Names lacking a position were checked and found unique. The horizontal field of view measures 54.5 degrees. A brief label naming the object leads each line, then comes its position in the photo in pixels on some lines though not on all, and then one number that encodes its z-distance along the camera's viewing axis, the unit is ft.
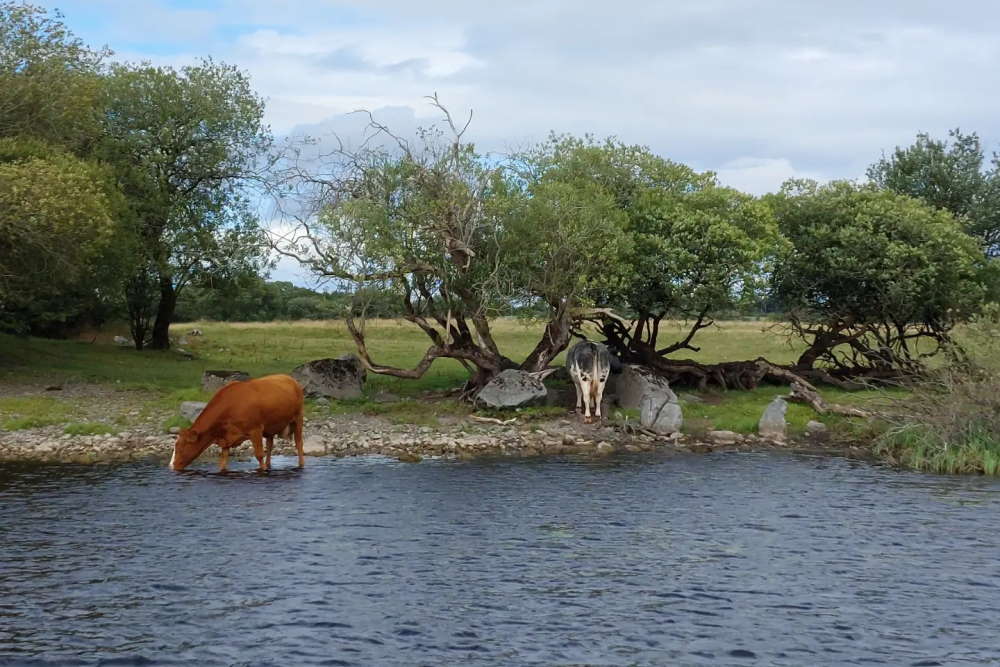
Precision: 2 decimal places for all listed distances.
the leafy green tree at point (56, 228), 103.45
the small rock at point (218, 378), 115.85
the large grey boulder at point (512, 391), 108.78
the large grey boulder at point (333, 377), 114.62
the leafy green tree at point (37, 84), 117.08
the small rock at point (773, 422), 104.06
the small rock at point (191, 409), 98.48
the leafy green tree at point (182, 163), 146.00
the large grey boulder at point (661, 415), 103.14
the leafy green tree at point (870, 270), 122.62
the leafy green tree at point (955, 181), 156.76
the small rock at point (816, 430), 104.83
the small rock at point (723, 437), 102.12
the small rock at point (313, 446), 93.40
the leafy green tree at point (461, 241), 106.83
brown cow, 80.89
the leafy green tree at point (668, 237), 114.62
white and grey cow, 107.45
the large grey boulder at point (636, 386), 110.01
